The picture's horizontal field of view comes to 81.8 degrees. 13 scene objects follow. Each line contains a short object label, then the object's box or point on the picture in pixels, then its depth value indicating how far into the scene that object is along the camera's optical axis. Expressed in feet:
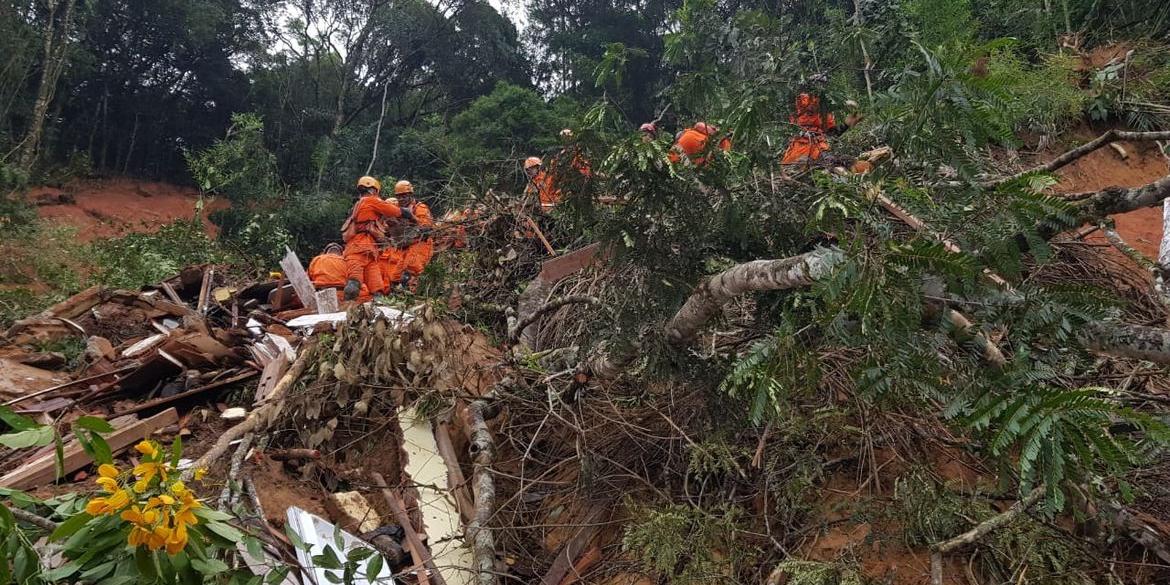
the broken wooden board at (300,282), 21.79
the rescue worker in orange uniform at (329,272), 23.80
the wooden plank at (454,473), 11.43
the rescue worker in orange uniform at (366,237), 24.64
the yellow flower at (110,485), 4.95
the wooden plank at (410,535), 10.12
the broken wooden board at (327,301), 20.68
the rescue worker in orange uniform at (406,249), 22.57
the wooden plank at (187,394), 14.06
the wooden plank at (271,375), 14.32
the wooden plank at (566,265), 15.31
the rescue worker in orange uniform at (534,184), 18.01
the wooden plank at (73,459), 10.97
